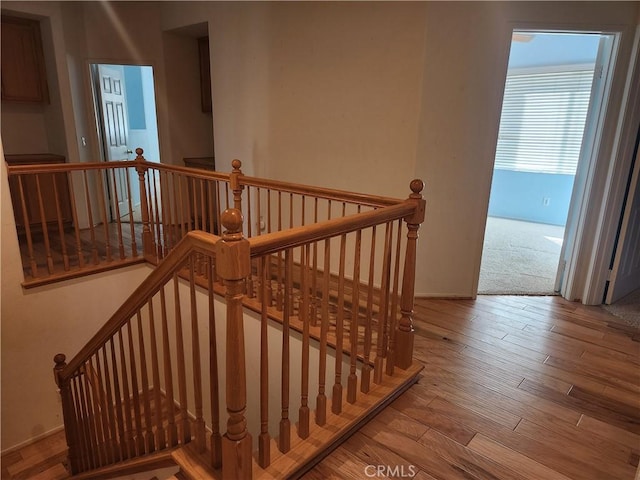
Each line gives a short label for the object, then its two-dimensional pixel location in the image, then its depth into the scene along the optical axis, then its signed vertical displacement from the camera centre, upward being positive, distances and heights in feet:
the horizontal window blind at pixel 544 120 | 18.84 +0.93
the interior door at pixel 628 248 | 9.86 -2.68
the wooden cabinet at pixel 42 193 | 14.58 -2.45
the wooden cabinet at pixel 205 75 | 16.98 +2.30
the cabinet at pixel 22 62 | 14.37 +2.27
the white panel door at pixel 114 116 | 16.71 +0.53
